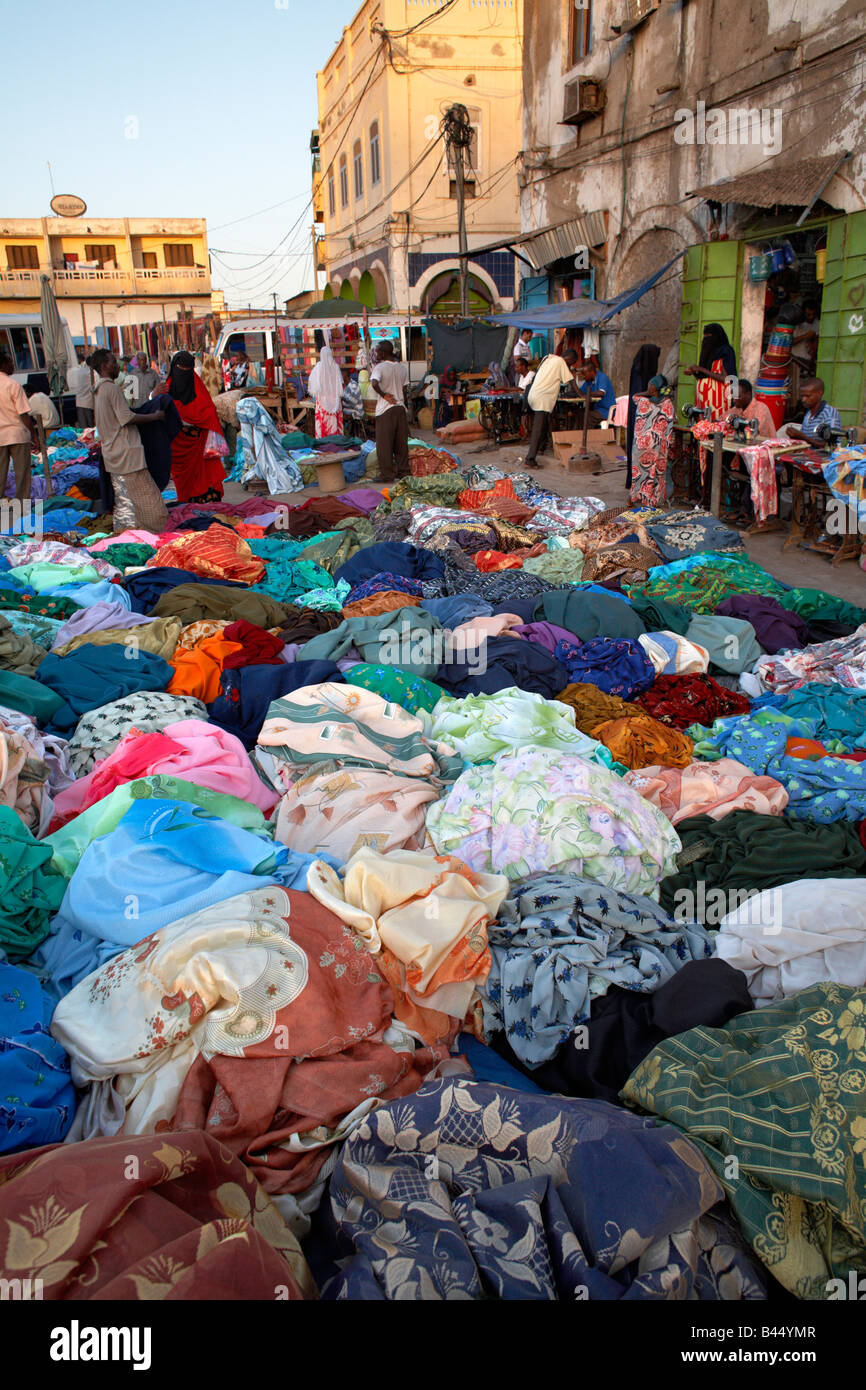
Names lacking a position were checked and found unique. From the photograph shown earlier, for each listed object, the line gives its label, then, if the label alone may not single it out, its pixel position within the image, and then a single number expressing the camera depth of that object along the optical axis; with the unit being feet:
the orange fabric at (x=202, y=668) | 15.46
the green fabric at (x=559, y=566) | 22.06
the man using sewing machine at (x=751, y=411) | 28.04
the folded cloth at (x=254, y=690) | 14.56
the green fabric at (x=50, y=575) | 20.77
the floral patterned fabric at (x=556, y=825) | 10.19
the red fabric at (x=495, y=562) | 22.88
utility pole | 65.16
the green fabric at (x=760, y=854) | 10.40
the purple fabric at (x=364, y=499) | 32.89
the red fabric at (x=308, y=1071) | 6.83
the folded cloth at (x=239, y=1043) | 6.92
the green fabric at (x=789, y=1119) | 5.90
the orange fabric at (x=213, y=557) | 22.82
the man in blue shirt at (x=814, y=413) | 26.50
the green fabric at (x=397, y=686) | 14.53
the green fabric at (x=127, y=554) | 23.97
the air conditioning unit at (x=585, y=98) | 46.60
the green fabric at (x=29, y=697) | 13.51
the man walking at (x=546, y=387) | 40.27
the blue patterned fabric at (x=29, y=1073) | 6.66
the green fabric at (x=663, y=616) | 18.19
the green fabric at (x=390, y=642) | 16.17
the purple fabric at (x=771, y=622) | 17.58
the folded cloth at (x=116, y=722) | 12.92
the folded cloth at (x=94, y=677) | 14.28
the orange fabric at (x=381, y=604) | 19.06
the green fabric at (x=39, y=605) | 18.76
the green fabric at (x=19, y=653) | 15.20
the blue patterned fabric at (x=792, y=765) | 11.89
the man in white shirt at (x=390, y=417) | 39.50
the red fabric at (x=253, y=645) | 16.40
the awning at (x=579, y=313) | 43.45
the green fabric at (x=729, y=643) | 17.10
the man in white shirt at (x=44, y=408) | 42.34
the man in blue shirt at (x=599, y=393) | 48.03
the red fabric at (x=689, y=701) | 15.21
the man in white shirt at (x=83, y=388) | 38.92
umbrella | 62.08
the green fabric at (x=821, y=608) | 18.20
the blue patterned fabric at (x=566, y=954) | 8.23
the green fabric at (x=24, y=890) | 8.70
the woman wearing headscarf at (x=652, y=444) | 31.96
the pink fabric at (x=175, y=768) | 11.64
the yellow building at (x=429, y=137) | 75.00
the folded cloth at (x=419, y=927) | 8.25
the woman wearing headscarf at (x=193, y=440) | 32.24
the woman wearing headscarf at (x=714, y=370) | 30.37
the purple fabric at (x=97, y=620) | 17.61
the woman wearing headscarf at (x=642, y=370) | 34.47
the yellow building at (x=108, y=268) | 111.55
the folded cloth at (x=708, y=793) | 11.96
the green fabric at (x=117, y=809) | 10.11
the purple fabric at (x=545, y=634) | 17.03
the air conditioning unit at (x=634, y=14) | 40.29
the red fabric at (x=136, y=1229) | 4.78
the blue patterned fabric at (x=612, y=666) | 15.96
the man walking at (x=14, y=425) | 29.37
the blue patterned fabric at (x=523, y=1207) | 5.46
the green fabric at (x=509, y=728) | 12.95
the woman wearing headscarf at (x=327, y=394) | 46.21
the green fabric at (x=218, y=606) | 18.80
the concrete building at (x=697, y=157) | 28.84
